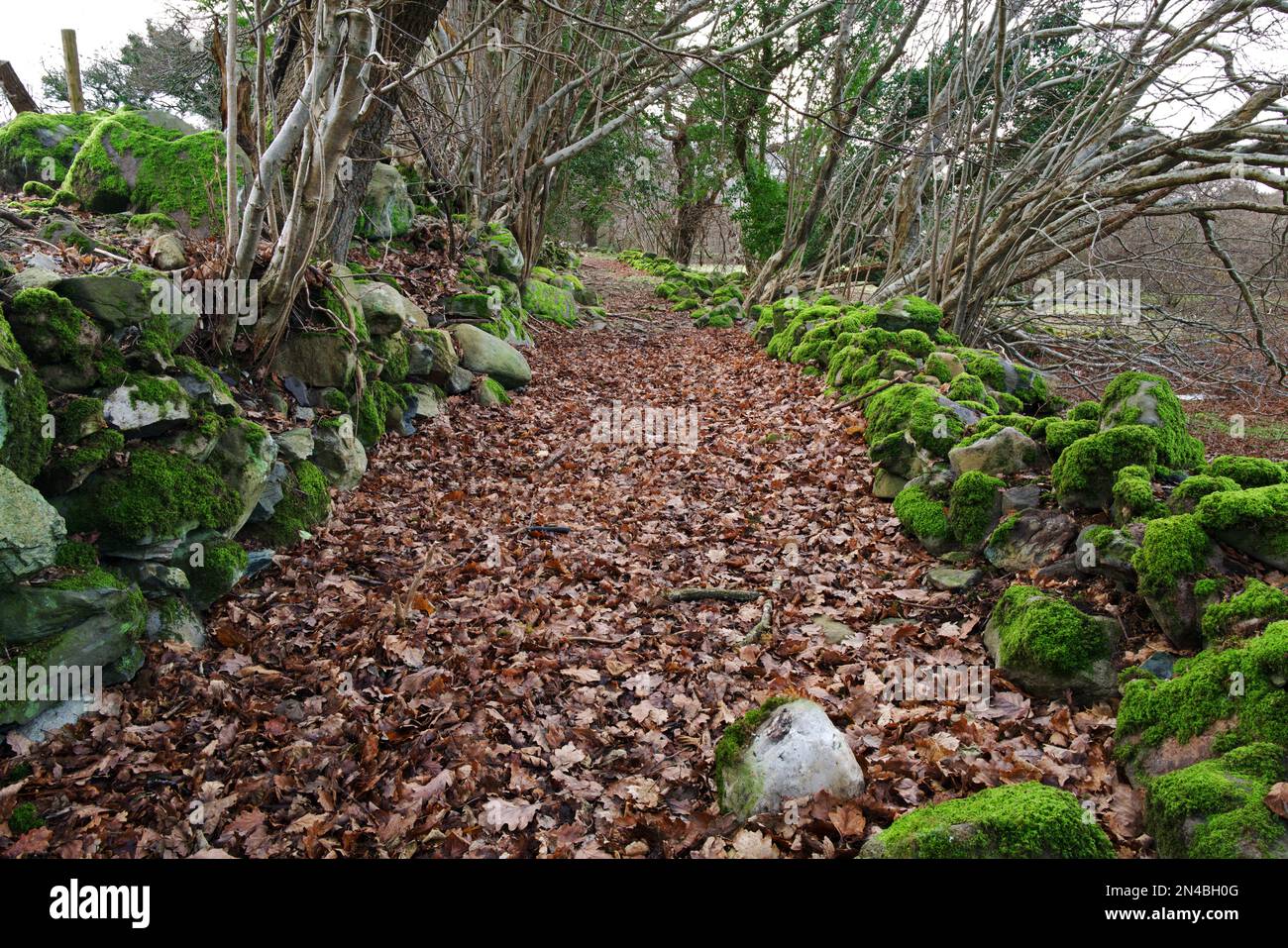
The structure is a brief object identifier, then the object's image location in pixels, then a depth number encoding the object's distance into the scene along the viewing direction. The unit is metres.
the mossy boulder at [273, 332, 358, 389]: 6.09
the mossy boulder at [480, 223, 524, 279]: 11.97
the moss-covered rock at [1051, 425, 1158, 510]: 4.54
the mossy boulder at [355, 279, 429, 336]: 7.14
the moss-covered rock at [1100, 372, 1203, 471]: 4.76
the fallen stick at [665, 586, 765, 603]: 4.88
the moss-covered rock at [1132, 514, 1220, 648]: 3.59
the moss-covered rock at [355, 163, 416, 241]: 9.36
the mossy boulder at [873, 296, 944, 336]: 9.52
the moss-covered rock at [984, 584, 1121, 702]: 3.62
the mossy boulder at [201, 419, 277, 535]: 4.65
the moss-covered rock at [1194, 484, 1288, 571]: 3.66
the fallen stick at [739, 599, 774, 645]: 4.38
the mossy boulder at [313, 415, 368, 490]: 5.88
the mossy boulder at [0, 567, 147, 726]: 3.26
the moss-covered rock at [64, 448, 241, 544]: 3.85
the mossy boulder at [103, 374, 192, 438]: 4.11
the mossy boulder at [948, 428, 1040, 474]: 5.38
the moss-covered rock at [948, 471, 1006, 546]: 5.06
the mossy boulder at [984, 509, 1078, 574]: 4.54
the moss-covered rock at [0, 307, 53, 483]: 3.46
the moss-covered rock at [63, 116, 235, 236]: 6.86
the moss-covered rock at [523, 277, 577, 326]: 13.27
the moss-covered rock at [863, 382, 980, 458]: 5.98
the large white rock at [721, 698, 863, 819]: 3.02
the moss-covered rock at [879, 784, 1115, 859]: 2.48
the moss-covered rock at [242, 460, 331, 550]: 5.05
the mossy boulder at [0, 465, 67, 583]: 3.25
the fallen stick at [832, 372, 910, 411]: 7.65
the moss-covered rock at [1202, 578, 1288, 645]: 3.29
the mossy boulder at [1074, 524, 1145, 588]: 4.05
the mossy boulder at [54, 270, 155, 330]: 4.16
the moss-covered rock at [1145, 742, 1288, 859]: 2.44
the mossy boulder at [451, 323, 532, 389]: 9.04
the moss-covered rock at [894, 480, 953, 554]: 5.25
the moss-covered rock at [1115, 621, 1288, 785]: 2.89
